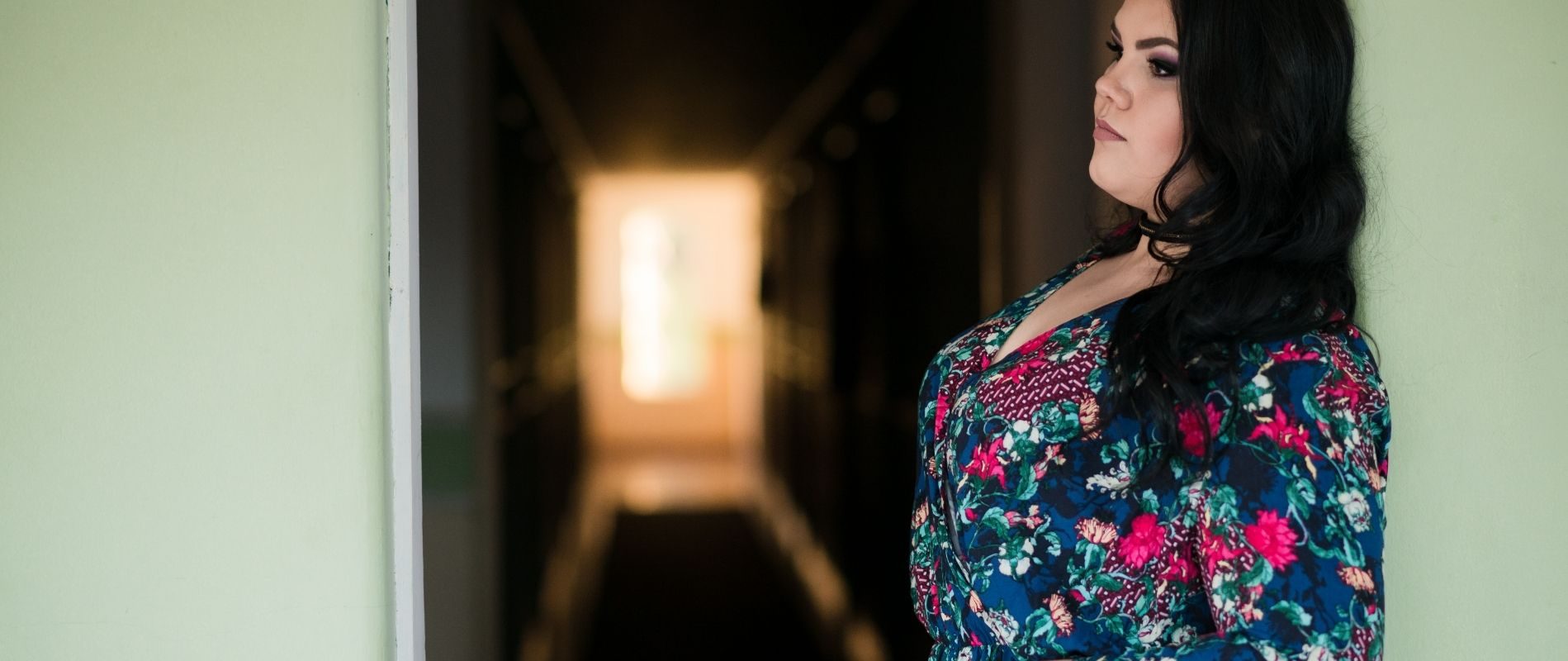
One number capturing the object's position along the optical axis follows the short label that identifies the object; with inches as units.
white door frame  56.1
